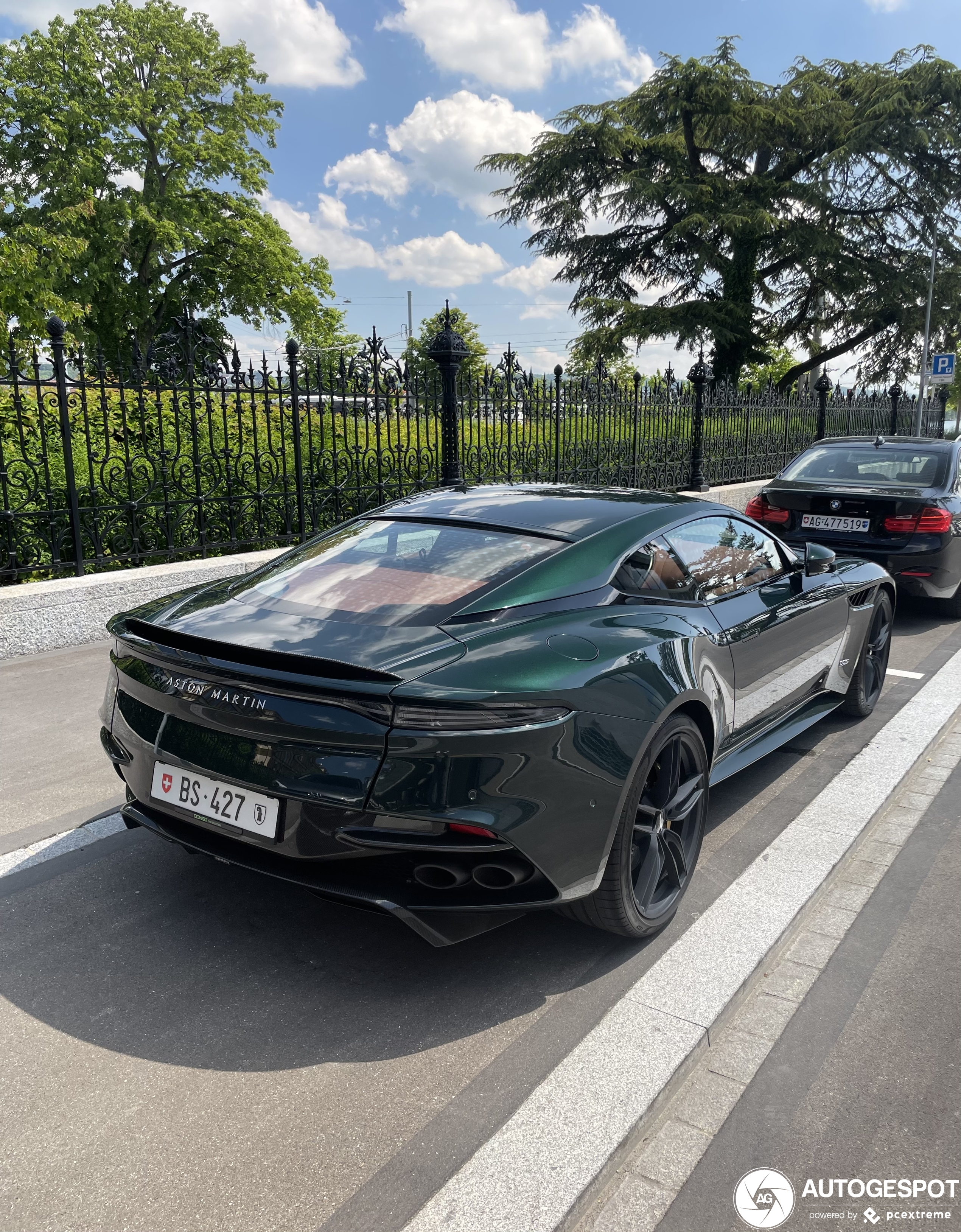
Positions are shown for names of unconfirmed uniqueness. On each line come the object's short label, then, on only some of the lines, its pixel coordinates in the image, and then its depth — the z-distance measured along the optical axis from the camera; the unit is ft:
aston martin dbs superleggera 7.72
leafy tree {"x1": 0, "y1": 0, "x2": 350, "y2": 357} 88.84
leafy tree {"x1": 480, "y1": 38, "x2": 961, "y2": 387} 108.47
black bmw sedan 24.22
